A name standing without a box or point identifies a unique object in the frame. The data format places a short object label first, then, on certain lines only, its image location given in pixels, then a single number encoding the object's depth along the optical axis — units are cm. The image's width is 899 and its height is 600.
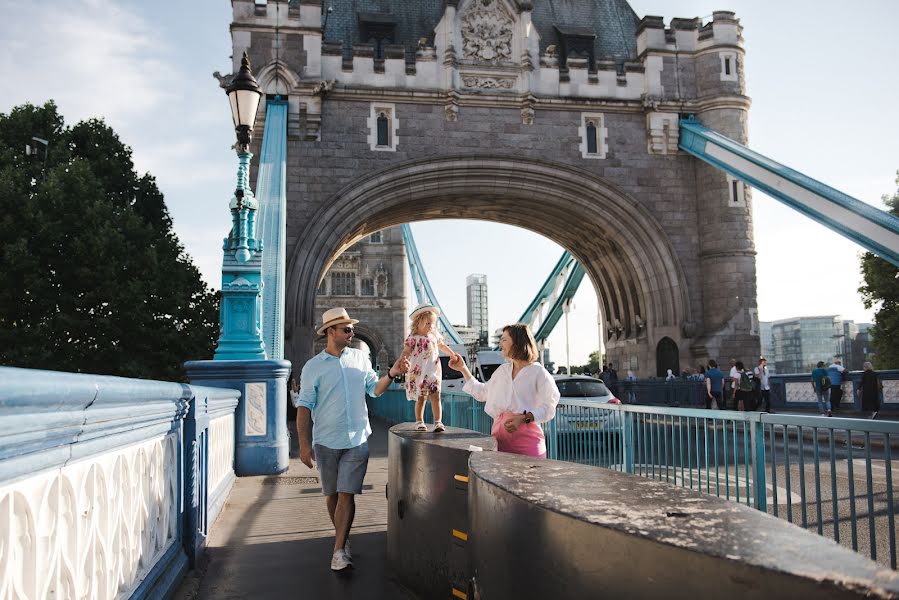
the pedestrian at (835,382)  1433
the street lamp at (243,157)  779
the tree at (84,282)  1659
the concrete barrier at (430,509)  333
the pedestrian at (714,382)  1540
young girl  492
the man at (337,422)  423
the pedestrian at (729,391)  1765
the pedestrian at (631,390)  1756
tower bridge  167
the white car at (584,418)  583
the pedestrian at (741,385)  1516
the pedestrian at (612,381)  1848
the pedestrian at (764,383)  1542
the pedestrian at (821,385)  1479
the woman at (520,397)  379
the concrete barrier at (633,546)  124
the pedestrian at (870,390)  1317
